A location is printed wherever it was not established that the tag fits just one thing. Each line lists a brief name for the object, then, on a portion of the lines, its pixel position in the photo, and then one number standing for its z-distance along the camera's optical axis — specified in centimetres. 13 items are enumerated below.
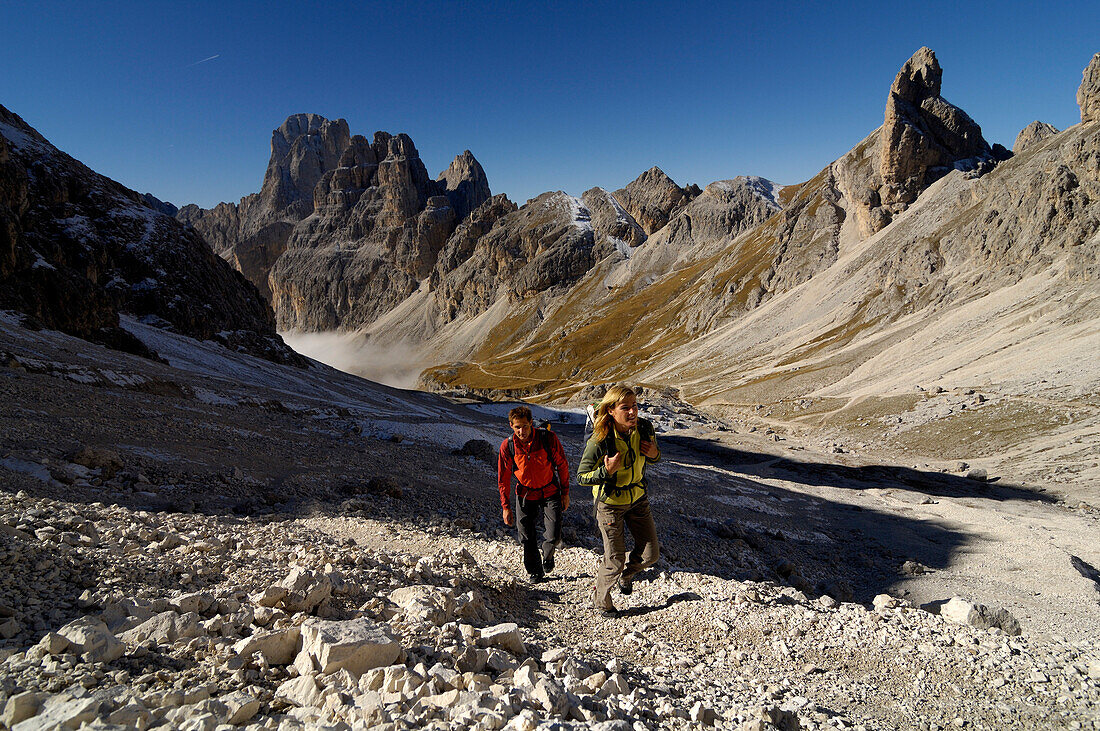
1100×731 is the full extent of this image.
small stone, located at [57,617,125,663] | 354
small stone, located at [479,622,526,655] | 485
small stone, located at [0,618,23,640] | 373
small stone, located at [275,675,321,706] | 355
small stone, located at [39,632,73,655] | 344
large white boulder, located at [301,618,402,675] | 388
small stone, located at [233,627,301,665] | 397
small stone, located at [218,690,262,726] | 322
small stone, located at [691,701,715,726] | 408
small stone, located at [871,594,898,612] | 650
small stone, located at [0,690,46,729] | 290
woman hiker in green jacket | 660
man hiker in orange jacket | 788
